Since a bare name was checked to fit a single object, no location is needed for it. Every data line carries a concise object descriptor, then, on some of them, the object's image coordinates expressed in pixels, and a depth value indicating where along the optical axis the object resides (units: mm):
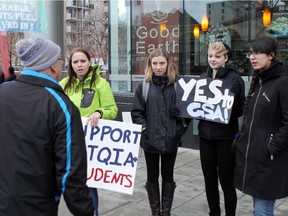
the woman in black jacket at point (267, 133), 2914
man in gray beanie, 1959
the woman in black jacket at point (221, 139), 3666
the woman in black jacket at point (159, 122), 3740
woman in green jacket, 3514
